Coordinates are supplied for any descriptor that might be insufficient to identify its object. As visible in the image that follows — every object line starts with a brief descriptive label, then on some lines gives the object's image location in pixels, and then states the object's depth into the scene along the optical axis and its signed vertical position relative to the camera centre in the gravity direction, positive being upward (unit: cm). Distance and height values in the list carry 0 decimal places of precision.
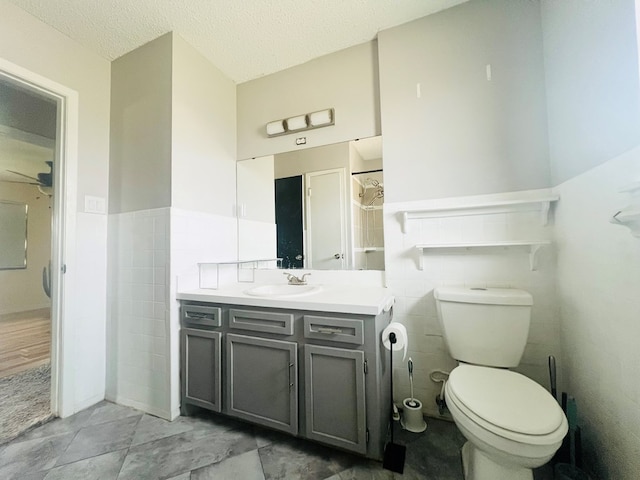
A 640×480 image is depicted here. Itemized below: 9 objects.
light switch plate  183 +36
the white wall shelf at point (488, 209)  139 +21
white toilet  87 -61
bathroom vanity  123 -60
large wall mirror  184 +33
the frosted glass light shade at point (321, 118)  190 +97
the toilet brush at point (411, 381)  155 -83
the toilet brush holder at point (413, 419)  150 -101
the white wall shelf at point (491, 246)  140 -2
